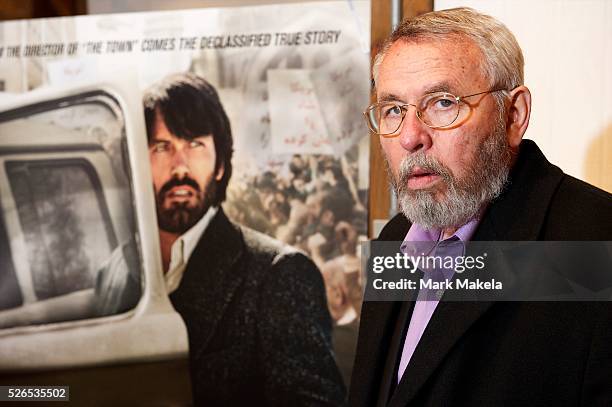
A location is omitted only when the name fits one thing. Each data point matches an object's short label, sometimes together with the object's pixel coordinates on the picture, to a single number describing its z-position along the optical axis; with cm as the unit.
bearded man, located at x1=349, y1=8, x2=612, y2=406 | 90
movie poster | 170
